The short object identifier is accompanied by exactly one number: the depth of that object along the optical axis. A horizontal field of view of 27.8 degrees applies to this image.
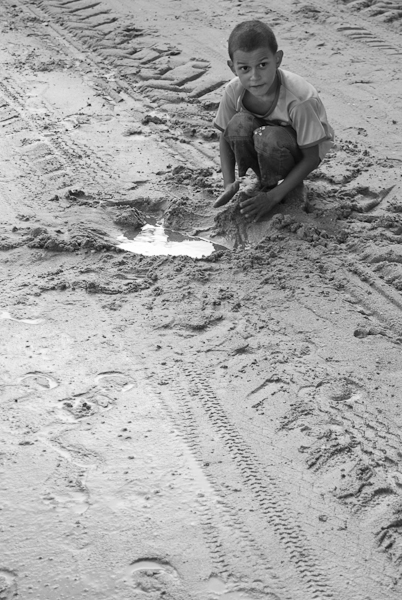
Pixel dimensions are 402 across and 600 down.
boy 3.86
